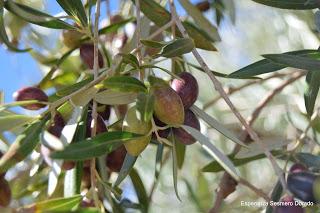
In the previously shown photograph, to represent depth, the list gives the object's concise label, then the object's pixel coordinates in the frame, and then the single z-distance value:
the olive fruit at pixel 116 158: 0.49
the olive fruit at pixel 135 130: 0.42
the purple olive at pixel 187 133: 0.44
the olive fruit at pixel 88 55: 0.53
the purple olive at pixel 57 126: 0.43
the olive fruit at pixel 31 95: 0.46
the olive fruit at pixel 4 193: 0.41
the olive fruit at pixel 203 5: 0.65
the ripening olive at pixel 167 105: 0.41
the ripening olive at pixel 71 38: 0.57
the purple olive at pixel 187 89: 0.44
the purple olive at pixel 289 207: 0.41
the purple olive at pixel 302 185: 0.43
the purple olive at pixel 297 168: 0.48
